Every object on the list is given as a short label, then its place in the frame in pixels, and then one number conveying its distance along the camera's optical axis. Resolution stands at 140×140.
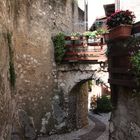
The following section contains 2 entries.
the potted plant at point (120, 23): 2.88
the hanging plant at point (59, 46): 5.99
